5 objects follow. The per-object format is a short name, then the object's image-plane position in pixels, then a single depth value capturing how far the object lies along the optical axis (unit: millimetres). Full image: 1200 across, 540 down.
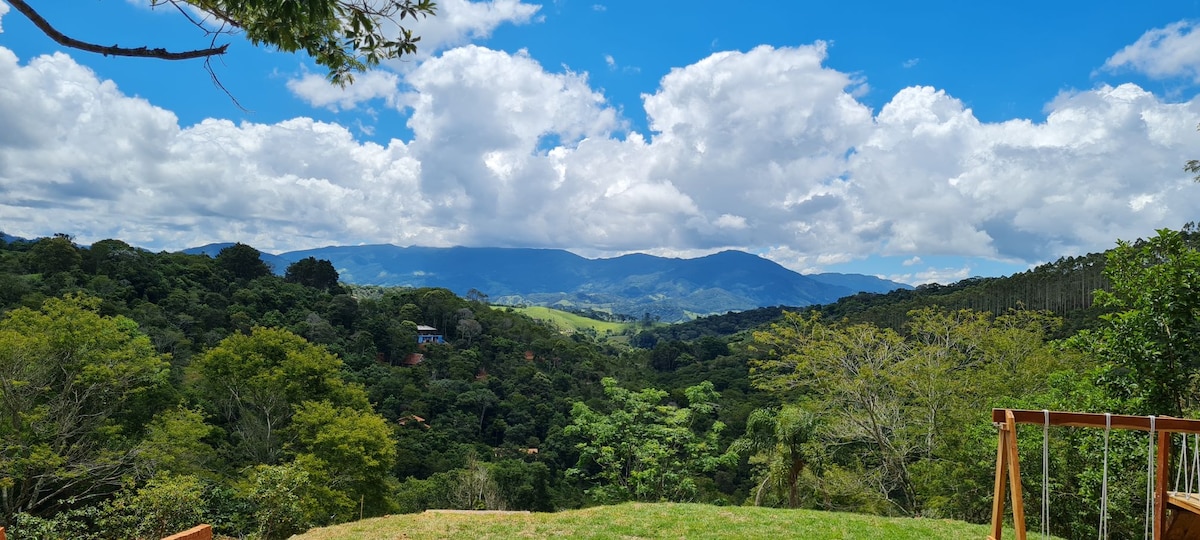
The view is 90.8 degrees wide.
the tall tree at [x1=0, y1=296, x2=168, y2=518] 15984
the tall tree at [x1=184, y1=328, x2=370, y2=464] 22156
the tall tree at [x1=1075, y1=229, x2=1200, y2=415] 6426
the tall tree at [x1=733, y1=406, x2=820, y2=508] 16656
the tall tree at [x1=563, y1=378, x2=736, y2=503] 18578
